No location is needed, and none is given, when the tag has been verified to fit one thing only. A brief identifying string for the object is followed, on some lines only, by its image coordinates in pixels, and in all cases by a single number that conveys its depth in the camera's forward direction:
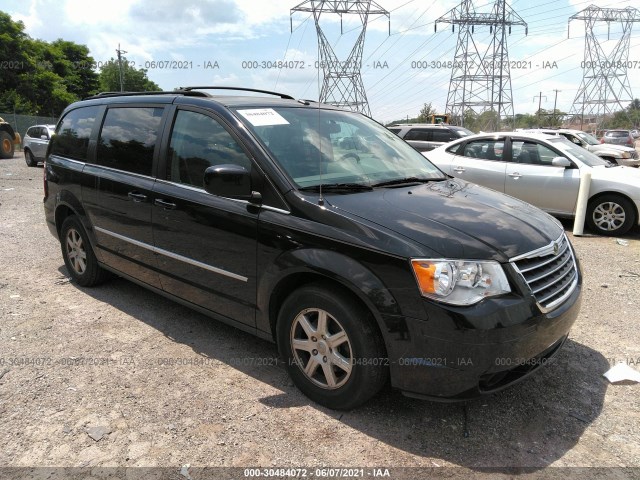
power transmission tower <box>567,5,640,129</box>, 40.46
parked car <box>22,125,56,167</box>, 17.73
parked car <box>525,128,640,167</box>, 13.13
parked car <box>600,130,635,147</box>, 26.30
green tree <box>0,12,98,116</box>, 32.97
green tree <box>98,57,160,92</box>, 59.22
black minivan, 2.54
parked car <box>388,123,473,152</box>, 14.68
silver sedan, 7.78
